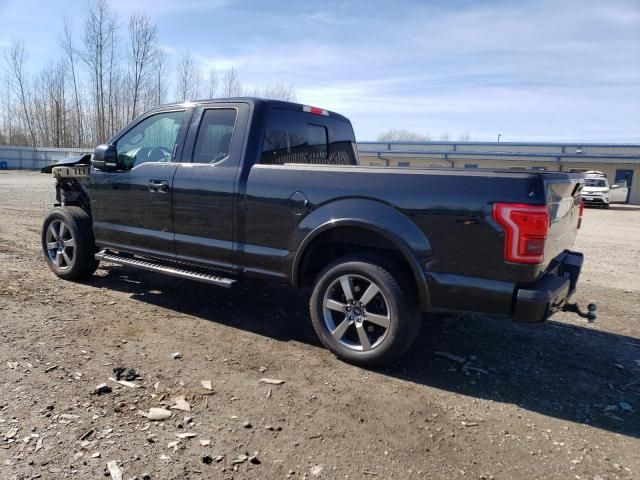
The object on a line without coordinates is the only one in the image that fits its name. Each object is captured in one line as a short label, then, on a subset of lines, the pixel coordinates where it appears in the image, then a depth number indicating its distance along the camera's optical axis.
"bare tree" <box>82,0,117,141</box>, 42.56
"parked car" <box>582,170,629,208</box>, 24.98
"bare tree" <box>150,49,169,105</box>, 44.09
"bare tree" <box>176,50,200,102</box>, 40.75
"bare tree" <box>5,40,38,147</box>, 59.81
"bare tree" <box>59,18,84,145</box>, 55.03
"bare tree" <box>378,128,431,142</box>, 77.28
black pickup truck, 3.19
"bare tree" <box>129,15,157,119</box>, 41.85
